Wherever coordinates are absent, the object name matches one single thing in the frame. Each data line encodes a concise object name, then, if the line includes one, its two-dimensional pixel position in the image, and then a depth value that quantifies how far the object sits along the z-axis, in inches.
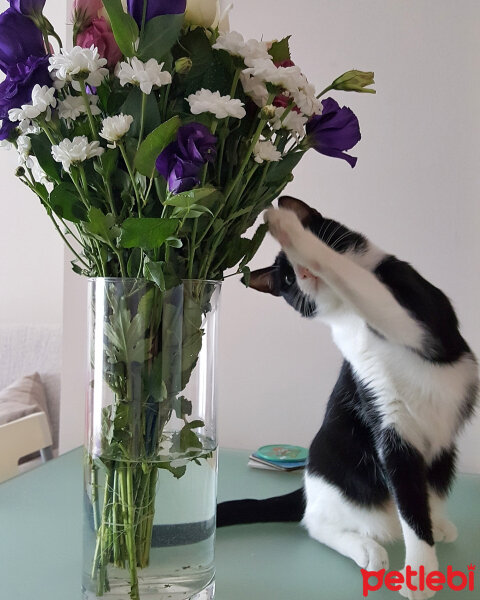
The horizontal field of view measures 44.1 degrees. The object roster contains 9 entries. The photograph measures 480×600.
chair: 44.7
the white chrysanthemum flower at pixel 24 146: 19.6
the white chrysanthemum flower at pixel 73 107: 19.1
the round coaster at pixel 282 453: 43.0
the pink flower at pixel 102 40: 19.1
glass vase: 20.5
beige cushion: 62.9
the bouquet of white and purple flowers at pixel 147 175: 18.1
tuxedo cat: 27.4
